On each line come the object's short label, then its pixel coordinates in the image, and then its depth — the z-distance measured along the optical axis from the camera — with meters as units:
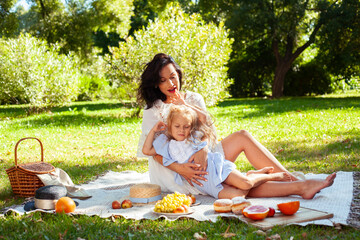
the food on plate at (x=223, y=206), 3.52
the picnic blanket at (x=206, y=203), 3.46
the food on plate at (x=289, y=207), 3.27
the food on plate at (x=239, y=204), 3.44
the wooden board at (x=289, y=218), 3.15
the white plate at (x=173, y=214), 3.48
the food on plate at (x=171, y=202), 3.54
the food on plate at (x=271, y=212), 3.34
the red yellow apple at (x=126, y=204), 3.85
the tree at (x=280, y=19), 18.23
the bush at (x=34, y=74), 12.45
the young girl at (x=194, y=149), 3.91
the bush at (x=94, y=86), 22.11
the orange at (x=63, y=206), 3.61
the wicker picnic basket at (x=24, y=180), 4.36
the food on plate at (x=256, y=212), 3.22
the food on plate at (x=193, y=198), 3.87
